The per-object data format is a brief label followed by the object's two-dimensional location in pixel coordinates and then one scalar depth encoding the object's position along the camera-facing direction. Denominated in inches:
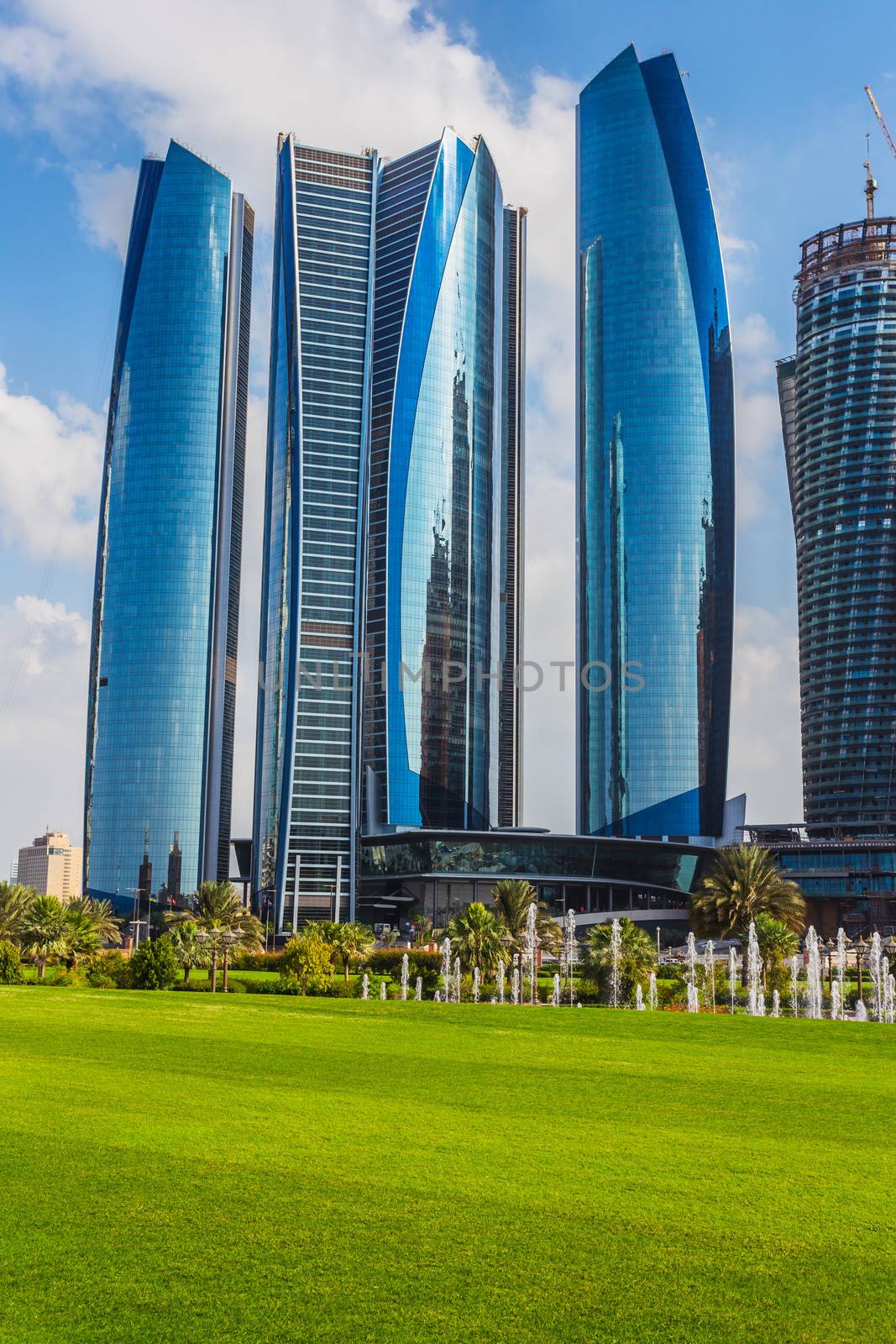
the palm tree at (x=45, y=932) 3014.3
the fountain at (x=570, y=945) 3520.9
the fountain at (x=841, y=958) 3229.8
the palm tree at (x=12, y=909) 3334.2
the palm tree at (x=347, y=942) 3216.0
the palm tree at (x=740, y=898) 3376.0
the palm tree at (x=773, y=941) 2928.2
